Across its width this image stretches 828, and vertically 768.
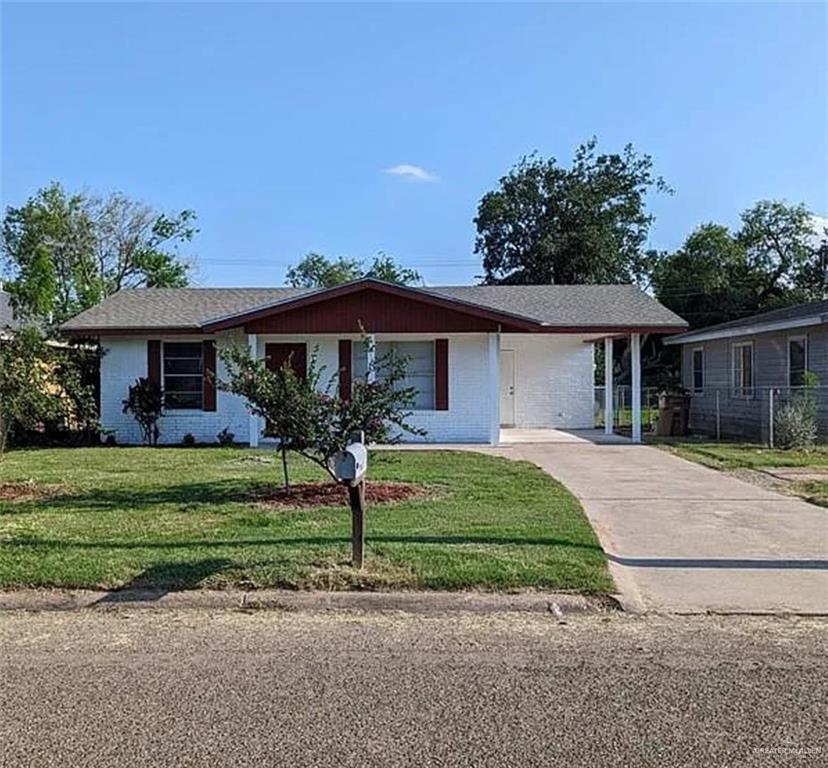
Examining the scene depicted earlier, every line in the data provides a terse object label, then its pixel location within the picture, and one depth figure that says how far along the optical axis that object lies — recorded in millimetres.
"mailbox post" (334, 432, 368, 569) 6812
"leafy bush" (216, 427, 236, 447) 20344
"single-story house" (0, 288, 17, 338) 27328
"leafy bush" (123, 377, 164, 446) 20344
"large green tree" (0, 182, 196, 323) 40812
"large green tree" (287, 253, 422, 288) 57969
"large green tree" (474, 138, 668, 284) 46594
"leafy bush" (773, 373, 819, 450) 18375
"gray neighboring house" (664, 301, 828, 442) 20422
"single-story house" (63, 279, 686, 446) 19688
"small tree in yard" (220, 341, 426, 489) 9992
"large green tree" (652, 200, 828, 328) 47656
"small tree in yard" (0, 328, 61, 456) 13766
